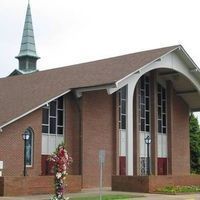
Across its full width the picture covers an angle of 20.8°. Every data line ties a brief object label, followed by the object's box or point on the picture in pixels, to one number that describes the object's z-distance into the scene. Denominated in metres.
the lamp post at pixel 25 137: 28.99
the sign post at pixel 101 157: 23.48
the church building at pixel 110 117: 32.06
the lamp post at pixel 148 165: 39.66
